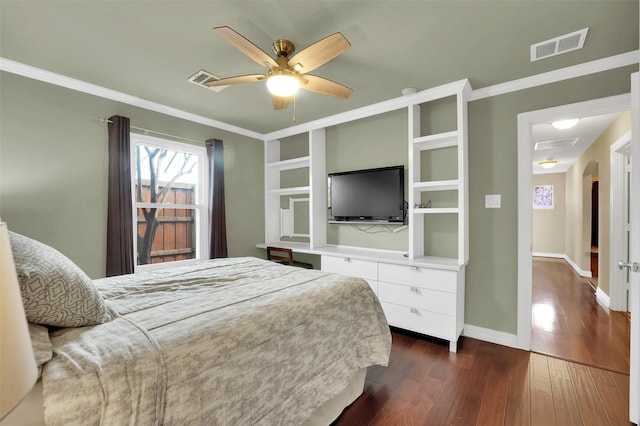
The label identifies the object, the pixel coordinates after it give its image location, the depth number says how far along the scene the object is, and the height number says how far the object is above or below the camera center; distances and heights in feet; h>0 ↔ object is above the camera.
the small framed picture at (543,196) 25.25 +1.21
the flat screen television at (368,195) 10.70 +0.61
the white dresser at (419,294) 8.58 -2.73
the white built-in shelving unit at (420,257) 8.74 -1.69
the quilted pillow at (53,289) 3.00 -0.89
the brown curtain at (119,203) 9.36 +0.28
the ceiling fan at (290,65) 5.69 +3.39
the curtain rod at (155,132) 9.50 +3.03
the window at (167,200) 10.71 +0.46
